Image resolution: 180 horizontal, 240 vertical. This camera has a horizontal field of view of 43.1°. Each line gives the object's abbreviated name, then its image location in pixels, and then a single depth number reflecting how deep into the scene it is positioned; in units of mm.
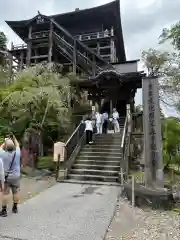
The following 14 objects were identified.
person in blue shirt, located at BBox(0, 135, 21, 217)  5203
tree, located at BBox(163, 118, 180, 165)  12646
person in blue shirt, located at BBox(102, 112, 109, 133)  14491
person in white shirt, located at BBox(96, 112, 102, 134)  13867
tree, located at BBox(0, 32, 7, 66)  27453
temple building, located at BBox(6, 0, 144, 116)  18125
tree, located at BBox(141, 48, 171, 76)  24188
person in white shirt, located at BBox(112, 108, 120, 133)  14273
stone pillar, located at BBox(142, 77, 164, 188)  6863
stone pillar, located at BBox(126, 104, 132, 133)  12683
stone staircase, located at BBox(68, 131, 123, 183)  9312
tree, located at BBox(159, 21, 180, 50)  10812
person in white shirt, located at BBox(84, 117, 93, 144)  12125
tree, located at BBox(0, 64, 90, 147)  12156
